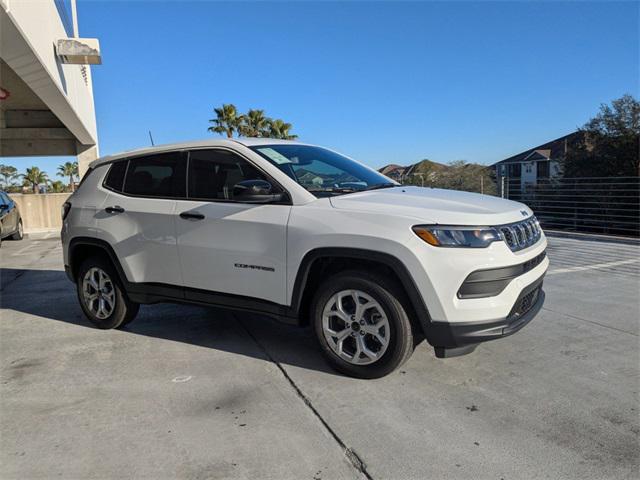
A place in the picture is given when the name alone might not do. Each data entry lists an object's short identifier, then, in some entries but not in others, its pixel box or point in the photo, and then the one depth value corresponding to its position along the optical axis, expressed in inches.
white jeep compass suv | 120.7
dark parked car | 502.3
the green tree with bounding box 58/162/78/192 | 2824.8
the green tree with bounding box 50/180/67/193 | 2142.7
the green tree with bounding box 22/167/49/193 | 2608.3
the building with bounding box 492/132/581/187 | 1728.6
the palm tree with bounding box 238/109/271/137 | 1483.8
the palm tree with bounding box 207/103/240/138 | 1455.5
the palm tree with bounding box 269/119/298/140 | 1525.6
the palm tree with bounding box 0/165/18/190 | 2492.9
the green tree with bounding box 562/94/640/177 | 1035.3
